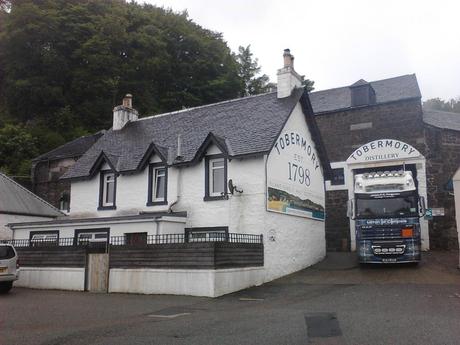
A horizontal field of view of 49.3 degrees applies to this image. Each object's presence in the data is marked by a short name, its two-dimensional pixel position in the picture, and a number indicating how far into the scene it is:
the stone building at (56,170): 38.28
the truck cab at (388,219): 20.58
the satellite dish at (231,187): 20.97
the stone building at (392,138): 28.58
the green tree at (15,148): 44.76
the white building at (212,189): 20.16
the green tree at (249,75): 55.14
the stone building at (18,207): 28.59
